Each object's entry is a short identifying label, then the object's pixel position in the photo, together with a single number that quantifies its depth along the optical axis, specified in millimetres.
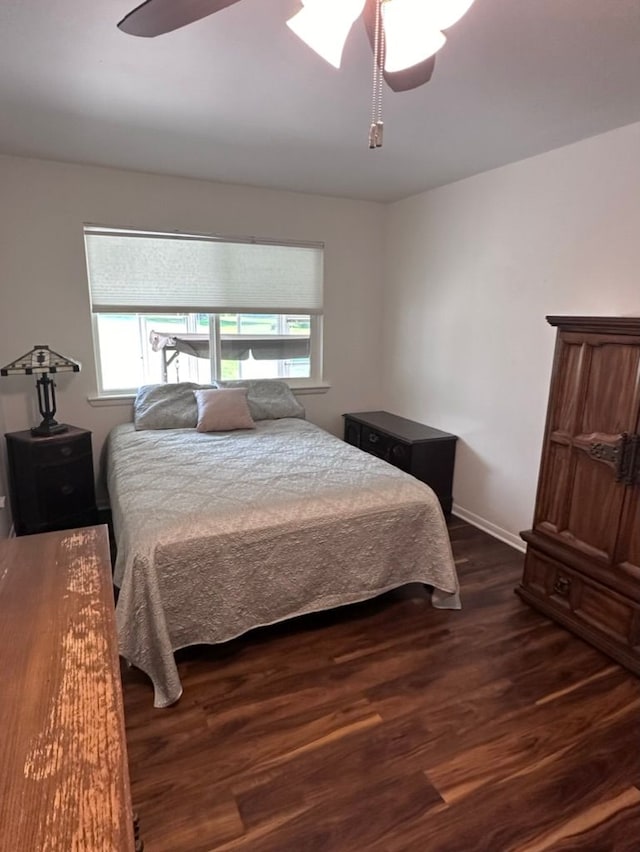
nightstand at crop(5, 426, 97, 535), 2932
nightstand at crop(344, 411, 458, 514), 3553
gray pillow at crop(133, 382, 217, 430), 3492
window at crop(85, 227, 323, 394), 3525
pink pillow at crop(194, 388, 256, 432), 3477
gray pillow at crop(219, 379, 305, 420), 3828
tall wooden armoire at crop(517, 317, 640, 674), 2055
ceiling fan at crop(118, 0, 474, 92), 1167
